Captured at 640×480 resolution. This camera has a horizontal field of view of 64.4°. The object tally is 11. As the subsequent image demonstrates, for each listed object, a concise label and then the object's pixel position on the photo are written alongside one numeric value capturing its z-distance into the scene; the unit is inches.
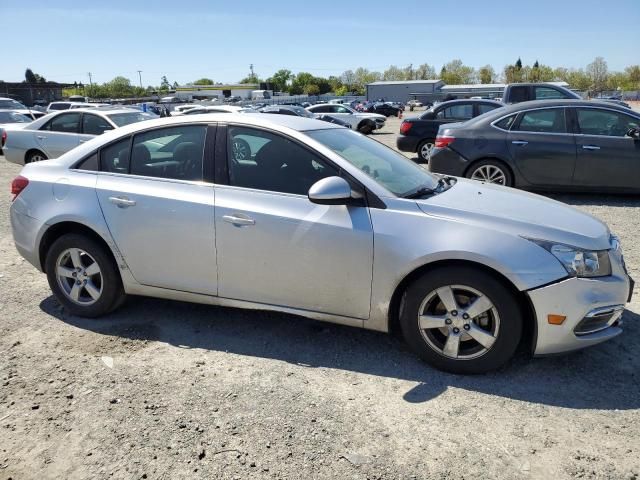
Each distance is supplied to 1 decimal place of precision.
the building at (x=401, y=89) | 3949.3
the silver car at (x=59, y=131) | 417.4
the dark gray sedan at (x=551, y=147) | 295.6
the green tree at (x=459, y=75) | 5349.4
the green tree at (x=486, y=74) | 5105.8
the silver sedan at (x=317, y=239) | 116.6
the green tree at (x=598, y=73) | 4561.3
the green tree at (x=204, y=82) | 6931.1
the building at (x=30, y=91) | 2704.2
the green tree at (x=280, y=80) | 6072.8
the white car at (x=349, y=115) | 1002.7
